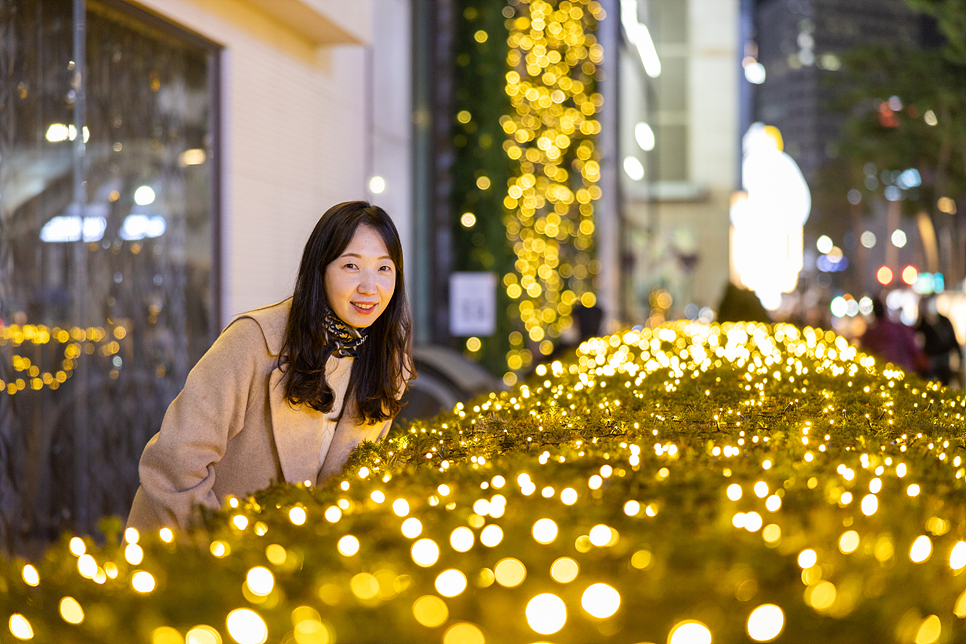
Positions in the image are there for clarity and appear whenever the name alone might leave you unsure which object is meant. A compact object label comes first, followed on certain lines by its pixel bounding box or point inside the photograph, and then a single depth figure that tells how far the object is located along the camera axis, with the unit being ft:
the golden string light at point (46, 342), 16.35
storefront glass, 16.49
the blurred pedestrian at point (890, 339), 37.52
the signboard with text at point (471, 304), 37.22
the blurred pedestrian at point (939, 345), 42.42
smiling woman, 8.64
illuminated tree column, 42.19
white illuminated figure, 108.27
